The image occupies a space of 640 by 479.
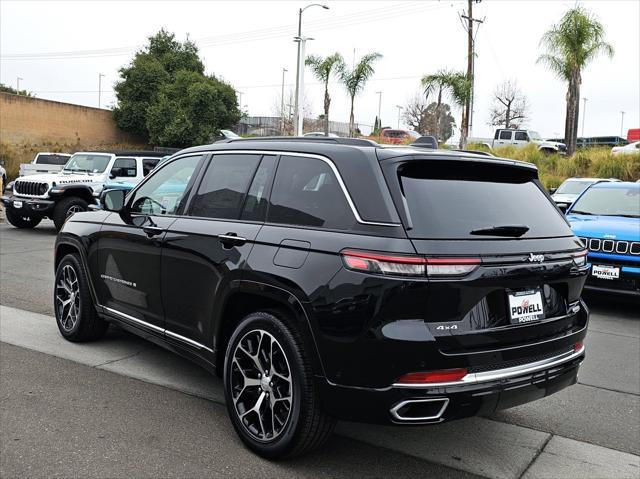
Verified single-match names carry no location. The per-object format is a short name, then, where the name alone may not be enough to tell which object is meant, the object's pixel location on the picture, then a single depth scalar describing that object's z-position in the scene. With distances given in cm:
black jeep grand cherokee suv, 295
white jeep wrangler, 1395
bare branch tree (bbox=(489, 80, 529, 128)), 5597
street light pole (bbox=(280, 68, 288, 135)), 4404
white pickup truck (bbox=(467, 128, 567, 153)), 3156
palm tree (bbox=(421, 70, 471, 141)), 2638
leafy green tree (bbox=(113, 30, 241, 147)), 3800
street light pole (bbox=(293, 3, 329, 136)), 2648
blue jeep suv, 734
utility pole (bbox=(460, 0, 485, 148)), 2675
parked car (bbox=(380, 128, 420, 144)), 3349
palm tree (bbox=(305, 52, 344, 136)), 3161
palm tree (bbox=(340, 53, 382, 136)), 3144
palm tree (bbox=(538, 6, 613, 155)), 2472
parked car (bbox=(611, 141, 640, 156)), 2217
